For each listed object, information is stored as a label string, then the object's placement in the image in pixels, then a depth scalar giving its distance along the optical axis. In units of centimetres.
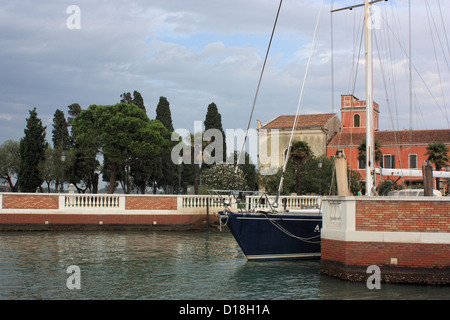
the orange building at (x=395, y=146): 6066
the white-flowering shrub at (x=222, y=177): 5500
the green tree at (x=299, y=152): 5000
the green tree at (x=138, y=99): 6756
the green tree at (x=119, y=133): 5597
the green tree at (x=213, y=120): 6775
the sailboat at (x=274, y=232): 1994
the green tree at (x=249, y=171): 6475
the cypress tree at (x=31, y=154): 5597
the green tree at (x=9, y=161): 7050
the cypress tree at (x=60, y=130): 7088
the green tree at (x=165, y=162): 6675
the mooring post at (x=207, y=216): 3181
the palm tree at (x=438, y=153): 5322
